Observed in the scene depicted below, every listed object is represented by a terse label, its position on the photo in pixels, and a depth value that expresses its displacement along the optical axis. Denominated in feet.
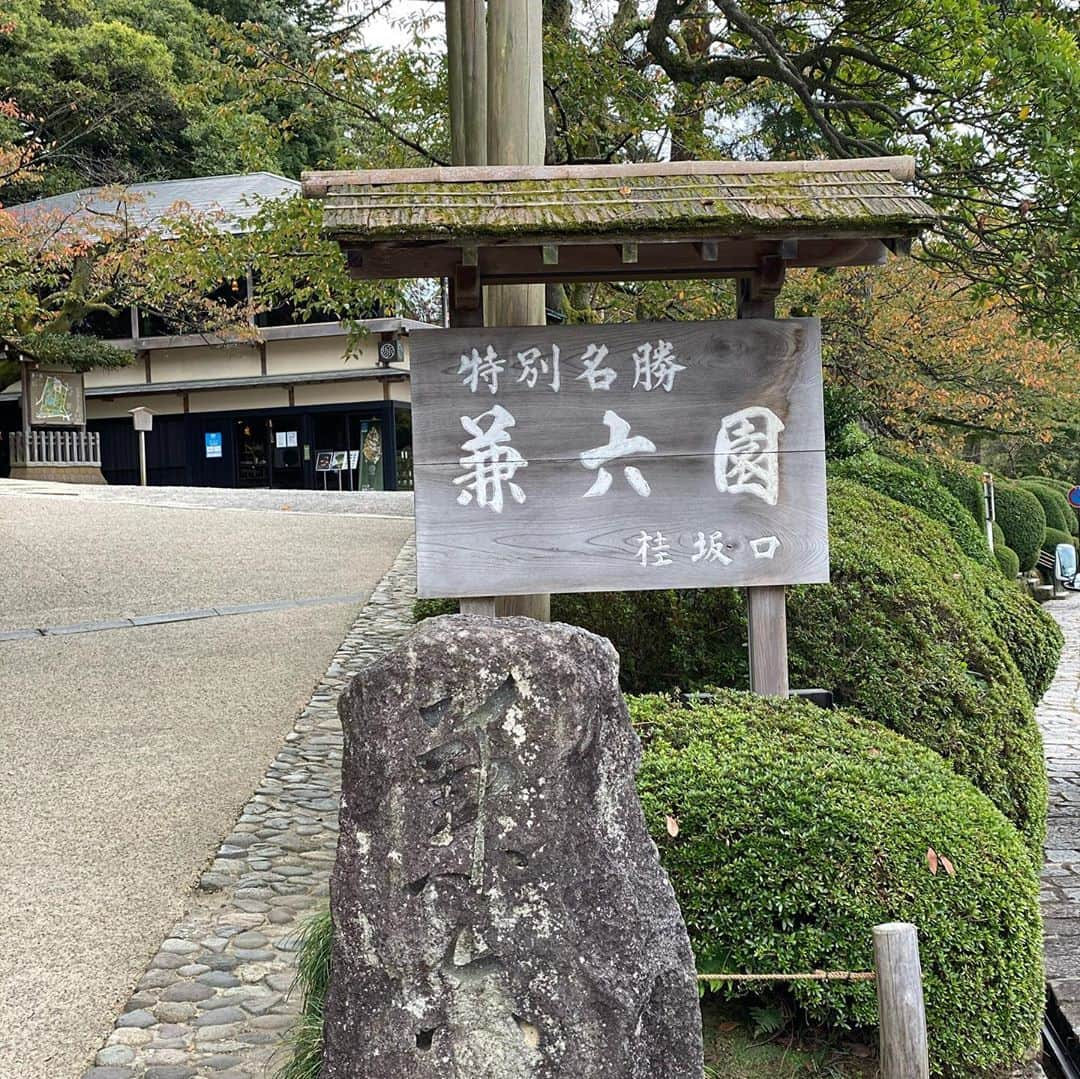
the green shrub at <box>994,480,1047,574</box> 75.46
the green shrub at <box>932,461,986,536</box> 48.11
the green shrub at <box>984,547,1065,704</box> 27.40
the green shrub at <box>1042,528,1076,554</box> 87.61
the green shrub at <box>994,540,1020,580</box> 63.98
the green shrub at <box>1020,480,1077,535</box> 91.48
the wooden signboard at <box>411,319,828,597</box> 15.42
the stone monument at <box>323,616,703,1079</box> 7.74
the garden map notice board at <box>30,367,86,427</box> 77.87
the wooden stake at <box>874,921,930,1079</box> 9.43
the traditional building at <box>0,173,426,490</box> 81.51
